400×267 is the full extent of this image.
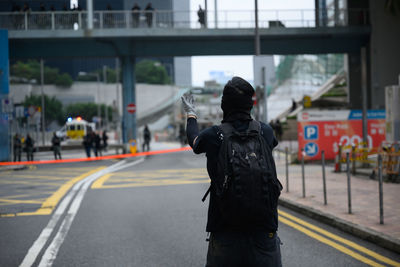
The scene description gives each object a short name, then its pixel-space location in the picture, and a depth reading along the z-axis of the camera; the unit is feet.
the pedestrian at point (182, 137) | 156.44
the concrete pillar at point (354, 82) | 106.77
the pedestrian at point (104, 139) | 116.06
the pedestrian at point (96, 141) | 92.32
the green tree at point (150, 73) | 417.49
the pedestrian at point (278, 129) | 115.78
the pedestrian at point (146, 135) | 116.57
